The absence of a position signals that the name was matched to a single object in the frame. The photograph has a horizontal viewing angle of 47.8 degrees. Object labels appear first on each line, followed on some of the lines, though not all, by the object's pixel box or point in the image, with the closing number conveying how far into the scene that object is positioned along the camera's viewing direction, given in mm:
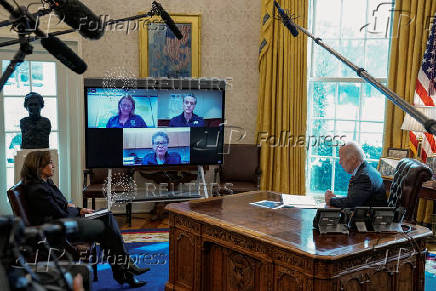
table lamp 4926
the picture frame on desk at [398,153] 5480
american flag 5320
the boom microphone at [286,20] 2715
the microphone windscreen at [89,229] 1247
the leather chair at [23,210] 3301
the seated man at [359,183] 3439
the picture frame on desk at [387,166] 5305
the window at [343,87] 6055
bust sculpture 5414
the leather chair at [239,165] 6239
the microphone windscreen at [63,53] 1761
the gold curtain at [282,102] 6234
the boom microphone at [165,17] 3196
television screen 5465
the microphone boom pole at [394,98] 1418
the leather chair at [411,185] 3412
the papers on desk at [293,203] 3742
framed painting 6266
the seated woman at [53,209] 3502
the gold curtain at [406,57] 5484
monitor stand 5609
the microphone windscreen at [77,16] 1695
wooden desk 2734
